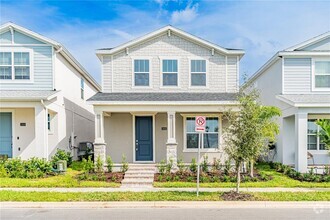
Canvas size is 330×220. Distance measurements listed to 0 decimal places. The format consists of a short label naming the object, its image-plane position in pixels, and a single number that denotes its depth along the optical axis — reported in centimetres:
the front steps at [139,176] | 1193
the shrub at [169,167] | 1345
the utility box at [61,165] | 1389
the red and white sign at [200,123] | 1011
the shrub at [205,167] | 1377
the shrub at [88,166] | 1355
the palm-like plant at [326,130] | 1302
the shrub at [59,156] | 1447
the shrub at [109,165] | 1382
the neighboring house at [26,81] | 1560
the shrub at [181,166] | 1355
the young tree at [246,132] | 962
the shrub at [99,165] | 1366
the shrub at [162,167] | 1337
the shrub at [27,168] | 1305
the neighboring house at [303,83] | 1608
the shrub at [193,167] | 1368
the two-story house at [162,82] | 1602
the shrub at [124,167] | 1366
